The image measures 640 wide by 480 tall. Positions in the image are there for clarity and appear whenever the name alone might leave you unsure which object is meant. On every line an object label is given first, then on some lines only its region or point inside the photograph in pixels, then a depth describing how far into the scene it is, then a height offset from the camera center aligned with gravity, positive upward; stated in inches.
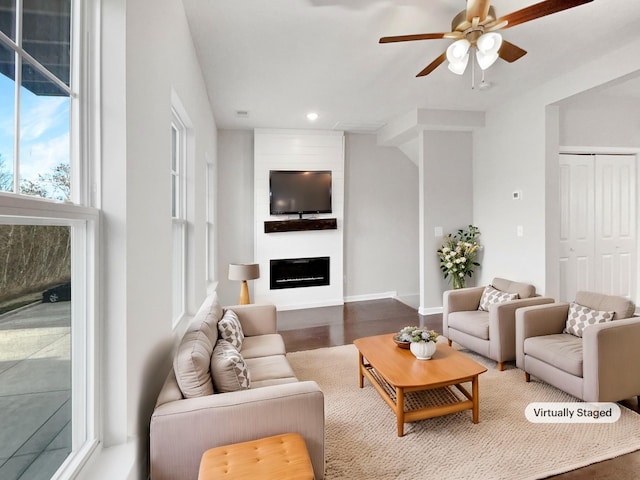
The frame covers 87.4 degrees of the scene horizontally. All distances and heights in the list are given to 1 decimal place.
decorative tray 100.8 -31.5
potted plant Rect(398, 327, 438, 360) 93.3 -29.1
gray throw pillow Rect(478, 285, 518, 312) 130.3 -22.9
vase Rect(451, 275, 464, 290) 186.3 -23.5
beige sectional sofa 55.4 -29.7
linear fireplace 213.8 -20.9
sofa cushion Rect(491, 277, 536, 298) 134.0 -19.9
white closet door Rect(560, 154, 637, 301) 174.1 +8.1
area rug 71.5 -48.3
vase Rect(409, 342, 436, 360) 93.2 -30.6
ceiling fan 76.9 +53.6
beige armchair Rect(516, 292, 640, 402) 88.0 -32.0
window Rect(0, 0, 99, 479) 34.9 -0.5
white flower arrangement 186.7 -9.4
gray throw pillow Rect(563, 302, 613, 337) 100.7 -24.3
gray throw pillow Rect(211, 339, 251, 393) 66.8 -27.0
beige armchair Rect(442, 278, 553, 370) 117.2 -30.6
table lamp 159.6 -15.2
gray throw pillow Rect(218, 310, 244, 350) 92.0 -25.5
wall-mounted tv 209.3 +30.9
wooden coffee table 82.0 -34.3
